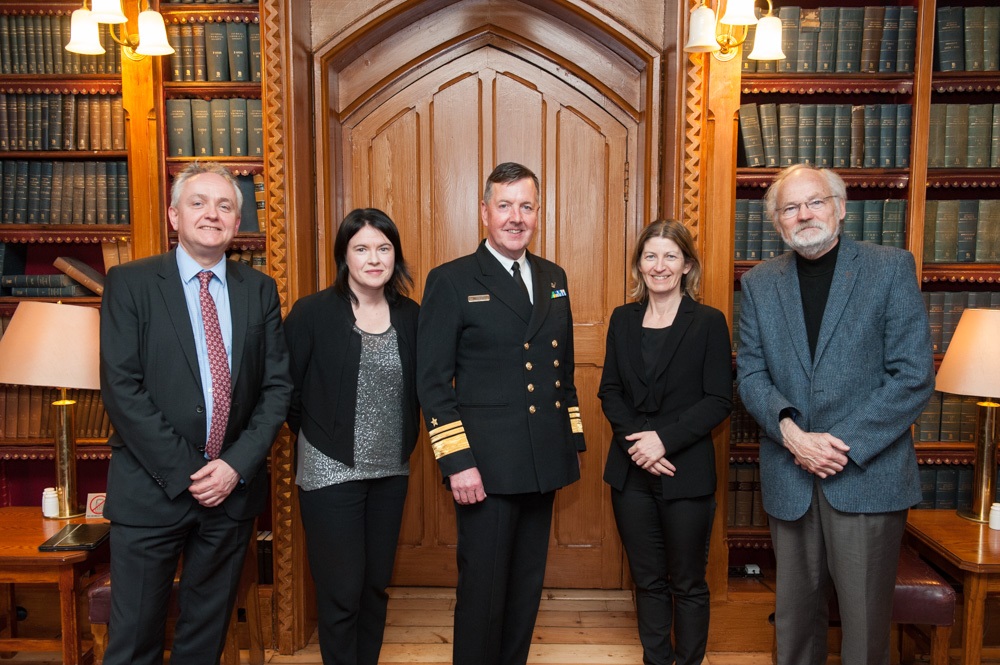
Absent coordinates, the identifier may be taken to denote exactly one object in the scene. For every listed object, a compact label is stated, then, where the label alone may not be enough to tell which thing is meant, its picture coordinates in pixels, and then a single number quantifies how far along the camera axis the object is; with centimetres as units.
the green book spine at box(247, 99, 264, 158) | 299
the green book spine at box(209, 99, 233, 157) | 298
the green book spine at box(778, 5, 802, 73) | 293
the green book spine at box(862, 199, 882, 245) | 300
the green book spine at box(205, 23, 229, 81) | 296
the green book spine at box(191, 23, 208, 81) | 296
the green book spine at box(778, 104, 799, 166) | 299
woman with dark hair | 230
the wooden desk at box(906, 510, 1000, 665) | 248
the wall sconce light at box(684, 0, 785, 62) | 249
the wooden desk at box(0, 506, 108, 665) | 247
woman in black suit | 247
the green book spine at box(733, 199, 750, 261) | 304
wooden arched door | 338
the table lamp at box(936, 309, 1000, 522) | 264
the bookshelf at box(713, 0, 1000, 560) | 295
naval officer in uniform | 222
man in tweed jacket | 214
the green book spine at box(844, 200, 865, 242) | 301
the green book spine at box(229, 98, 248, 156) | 298
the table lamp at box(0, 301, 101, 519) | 262
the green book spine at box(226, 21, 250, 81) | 296
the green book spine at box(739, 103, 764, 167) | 300
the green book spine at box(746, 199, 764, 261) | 303
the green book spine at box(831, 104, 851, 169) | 299
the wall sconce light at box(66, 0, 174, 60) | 257
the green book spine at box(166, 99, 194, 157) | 298
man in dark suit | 206
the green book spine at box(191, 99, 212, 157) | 299
